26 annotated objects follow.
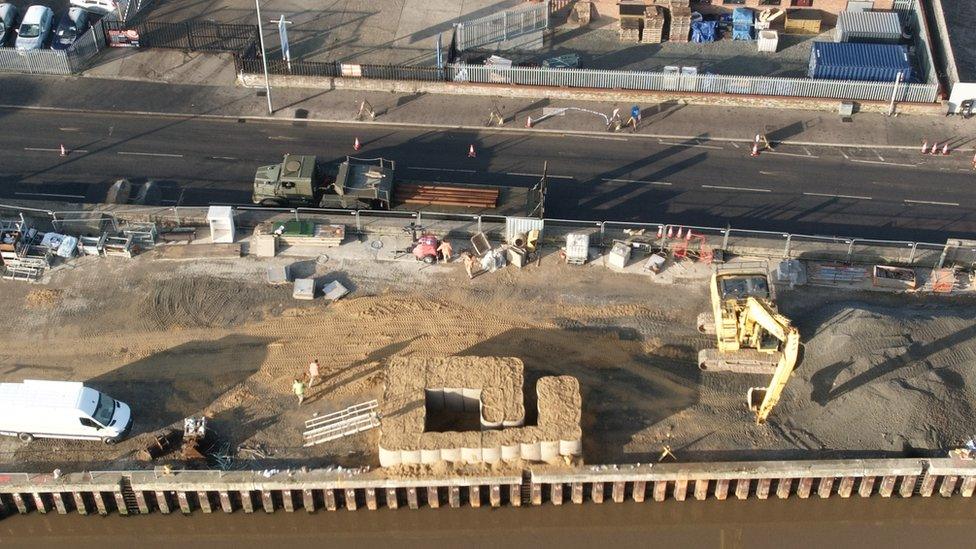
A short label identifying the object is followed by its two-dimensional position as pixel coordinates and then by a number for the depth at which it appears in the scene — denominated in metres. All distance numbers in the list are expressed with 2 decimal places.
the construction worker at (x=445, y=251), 48.19
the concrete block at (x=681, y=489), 40.88
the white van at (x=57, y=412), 40.59
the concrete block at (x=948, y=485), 41.19
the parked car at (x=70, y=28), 60.81
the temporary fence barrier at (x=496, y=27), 61.75
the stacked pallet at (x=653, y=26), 61.81
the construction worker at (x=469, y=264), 47.66
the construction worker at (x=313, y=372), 43.00
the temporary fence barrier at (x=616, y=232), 48.00
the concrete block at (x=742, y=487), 41.06
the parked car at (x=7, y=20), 61.78
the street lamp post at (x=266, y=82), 55.93
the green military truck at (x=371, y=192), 50.06
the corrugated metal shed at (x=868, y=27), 61.25
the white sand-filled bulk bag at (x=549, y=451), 40.06
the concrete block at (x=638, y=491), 40.91
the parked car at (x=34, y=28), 60.50
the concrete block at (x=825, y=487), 41.09
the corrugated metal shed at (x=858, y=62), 58.16
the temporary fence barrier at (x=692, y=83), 57.31
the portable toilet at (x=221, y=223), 48.38
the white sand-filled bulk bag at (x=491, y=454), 39.97
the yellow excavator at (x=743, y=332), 43.03
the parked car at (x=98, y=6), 63.31
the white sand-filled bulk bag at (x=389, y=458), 39.88
